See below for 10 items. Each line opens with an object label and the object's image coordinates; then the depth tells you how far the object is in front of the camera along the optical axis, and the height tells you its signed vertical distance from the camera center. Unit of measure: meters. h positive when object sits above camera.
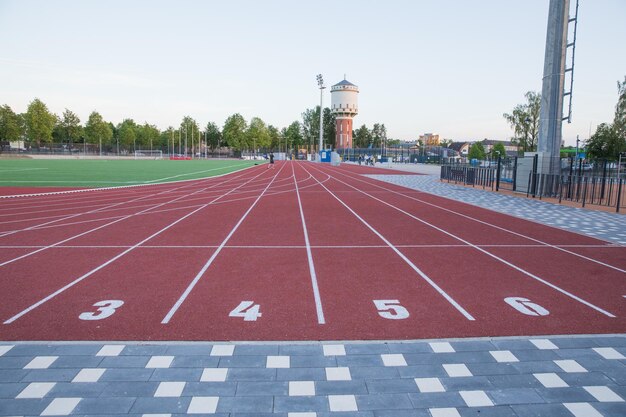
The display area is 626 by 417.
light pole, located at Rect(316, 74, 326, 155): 62.25 +11.80
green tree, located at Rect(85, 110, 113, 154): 101.94 +6.12
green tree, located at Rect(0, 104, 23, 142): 85.31 +5.33
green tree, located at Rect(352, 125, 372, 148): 139.25 +7.92
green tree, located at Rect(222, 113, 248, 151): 114.81 +7.07
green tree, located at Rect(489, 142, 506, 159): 108.52 +4.14
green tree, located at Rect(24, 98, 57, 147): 87.56 +6.43
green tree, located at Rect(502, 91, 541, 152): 56.28 +5.89
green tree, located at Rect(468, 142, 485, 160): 93.86 +2.54
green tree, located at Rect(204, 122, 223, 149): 132.25 +6.69
